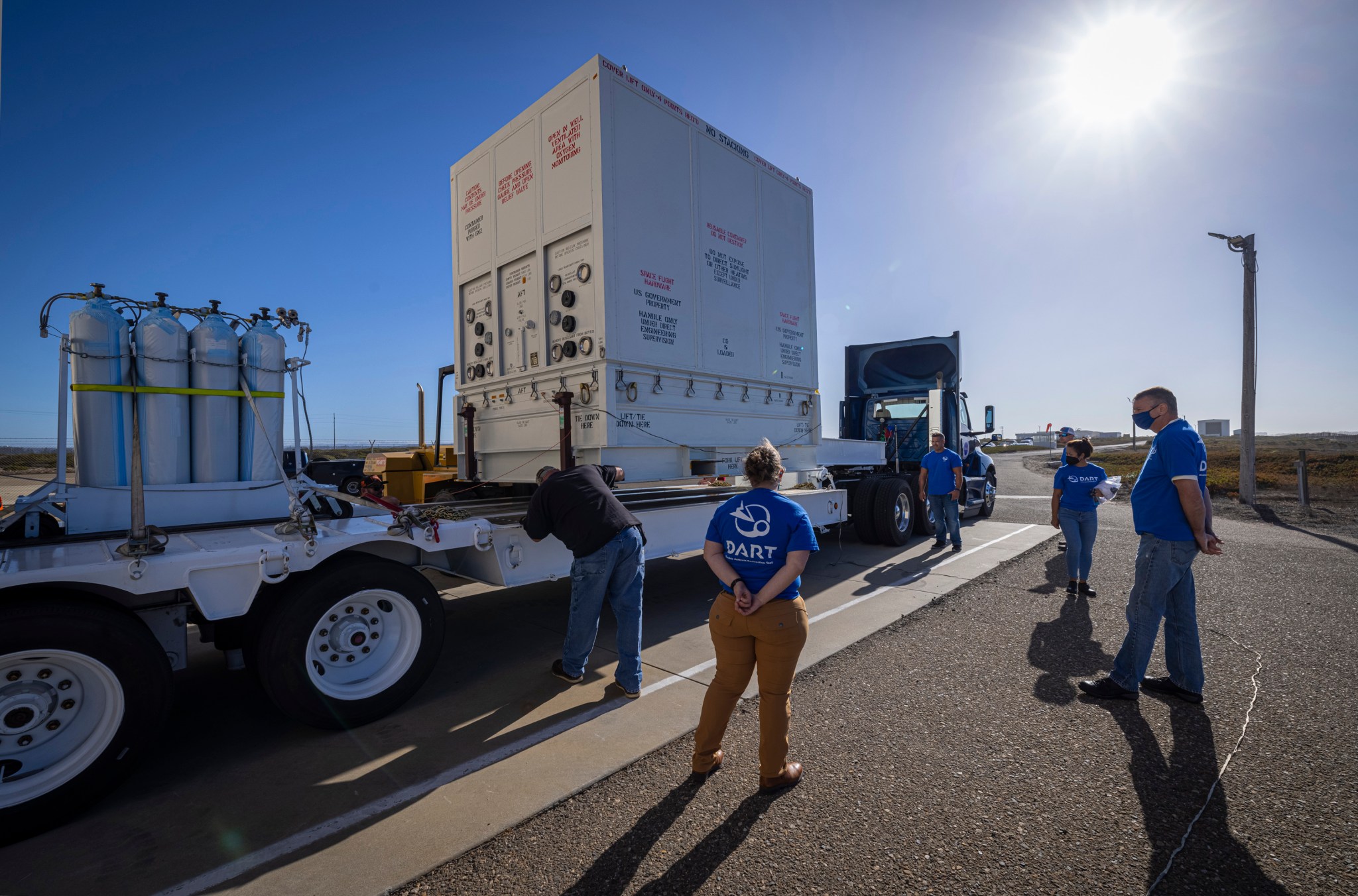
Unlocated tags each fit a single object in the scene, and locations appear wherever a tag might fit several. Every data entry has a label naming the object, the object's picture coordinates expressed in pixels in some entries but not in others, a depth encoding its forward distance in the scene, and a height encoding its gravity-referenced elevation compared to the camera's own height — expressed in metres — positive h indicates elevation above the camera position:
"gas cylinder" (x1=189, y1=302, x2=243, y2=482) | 3.57 +0.22
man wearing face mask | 3.56 -0.73
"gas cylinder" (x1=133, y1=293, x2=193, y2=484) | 3.41 +0.25
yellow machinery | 6.73 -0.37
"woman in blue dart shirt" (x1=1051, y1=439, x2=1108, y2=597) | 6.30 -0.79
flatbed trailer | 2.63 -0.92
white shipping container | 5.12 +1.47
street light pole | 13.47 +1.03
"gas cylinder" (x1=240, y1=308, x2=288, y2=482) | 3.75 +0.26
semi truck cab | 9.88 +0.40
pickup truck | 15.16 -0.77
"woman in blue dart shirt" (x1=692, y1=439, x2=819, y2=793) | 2.70 -0.78
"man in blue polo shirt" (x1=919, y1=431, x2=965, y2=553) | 8.37 -0.63
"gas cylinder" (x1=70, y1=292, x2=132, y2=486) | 3.26 +0.24
